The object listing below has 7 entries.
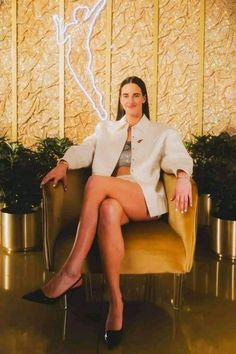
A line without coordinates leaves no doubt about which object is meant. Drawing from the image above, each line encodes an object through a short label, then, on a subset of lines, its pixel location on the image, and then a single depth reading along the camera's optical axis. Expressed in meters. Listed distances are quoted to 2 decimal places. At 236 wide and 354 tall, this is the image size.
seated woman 2.09
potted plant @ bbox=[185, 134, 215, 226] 3.96
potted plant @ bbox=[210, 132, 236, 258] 3.24
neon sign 4.38
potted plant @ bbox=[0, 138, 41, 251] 3.36
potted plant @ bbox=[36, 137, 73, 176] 3.87
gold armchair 2.17
